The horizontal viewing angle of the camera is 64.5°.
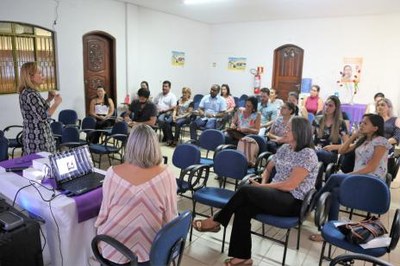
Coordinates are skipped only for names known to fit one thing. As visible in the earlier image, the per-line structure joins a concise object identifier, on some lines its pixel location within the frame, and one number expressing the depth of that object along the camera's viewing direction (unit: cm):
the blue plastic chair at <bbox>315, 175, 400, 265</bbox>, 231
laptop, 216
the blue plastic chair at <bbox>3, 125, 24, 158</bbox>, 446
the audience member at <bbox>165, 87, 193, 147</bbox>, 645
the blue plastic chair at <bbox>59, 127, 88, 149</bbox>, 435
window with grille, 524
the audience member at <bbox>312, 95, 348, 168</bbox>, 398
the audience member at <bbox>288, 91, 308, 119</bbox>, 560
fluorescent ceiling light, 664
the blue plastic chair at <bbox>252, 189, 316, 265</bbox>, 243
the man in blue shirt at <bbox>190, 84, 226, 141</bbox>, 620
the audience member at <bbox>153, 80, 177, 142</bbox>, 658
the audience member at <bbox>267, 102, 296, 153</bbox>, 436
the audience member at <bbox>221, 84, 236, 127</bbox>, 688
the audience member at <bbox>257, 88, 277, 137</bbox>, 547
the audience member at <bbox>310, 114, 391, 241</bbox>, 300
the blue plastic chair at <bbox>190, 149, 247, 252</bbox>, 280
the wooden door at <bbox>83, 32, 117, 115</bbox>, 665
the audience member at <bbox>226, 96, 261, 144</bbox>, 458
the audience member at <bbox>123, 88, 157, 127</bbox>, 489
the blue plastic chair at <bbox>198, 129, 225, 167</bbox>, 432
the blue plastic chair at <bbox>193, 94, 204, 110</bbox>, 853
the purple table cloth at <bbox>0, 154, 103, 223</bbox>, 204
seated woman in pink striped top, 178
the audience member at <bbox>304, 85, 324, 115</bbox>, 703
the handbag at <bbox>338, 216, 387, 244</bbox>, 215
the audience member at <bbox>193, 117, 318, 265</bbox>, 252
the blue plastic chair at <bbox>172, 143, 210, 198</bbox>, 312
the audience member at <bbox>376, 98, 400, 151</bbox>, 433
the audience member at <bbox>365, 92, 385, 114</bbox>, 702
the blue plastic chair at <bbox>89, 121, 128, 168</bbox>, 433
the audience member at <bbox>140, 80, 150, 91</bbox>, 734
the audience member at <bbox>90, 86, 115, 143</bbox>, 581
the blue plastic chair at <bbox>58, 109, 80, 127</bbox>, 560
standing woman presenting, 303
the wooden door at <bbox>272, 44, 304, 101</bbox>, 871
